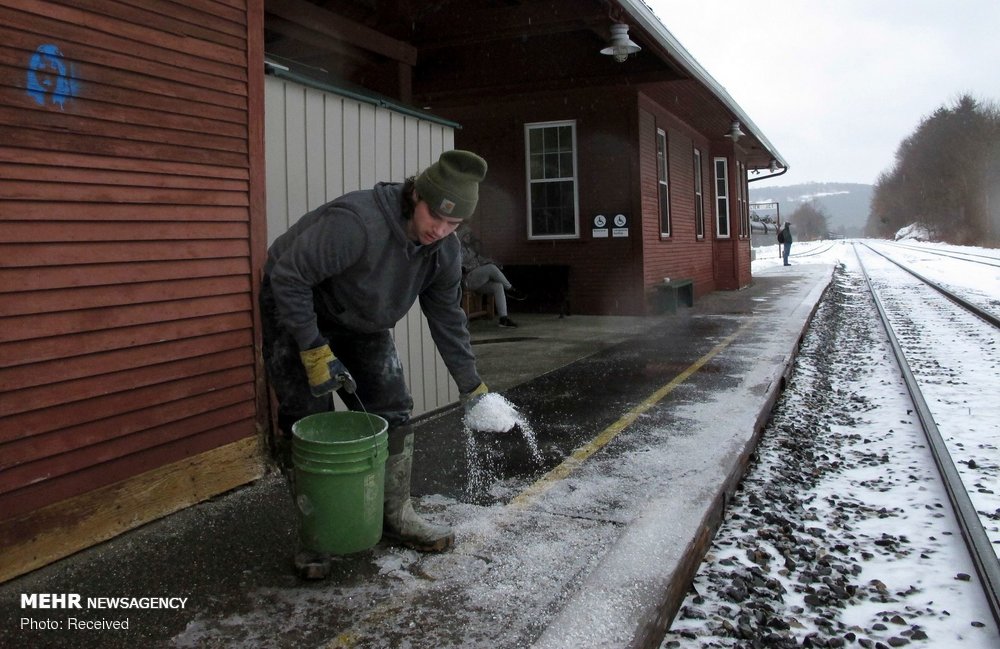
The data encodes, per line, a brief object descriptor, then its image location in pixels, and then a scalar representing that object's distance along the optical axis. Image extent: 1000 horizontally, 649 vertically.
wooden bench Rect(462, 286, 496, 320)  11.14
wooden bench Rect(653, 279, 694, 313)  12.85
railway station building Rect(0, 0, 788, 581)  2.87
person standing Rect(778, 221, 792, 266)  29.88
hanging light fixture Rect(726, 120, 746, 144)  15.37
